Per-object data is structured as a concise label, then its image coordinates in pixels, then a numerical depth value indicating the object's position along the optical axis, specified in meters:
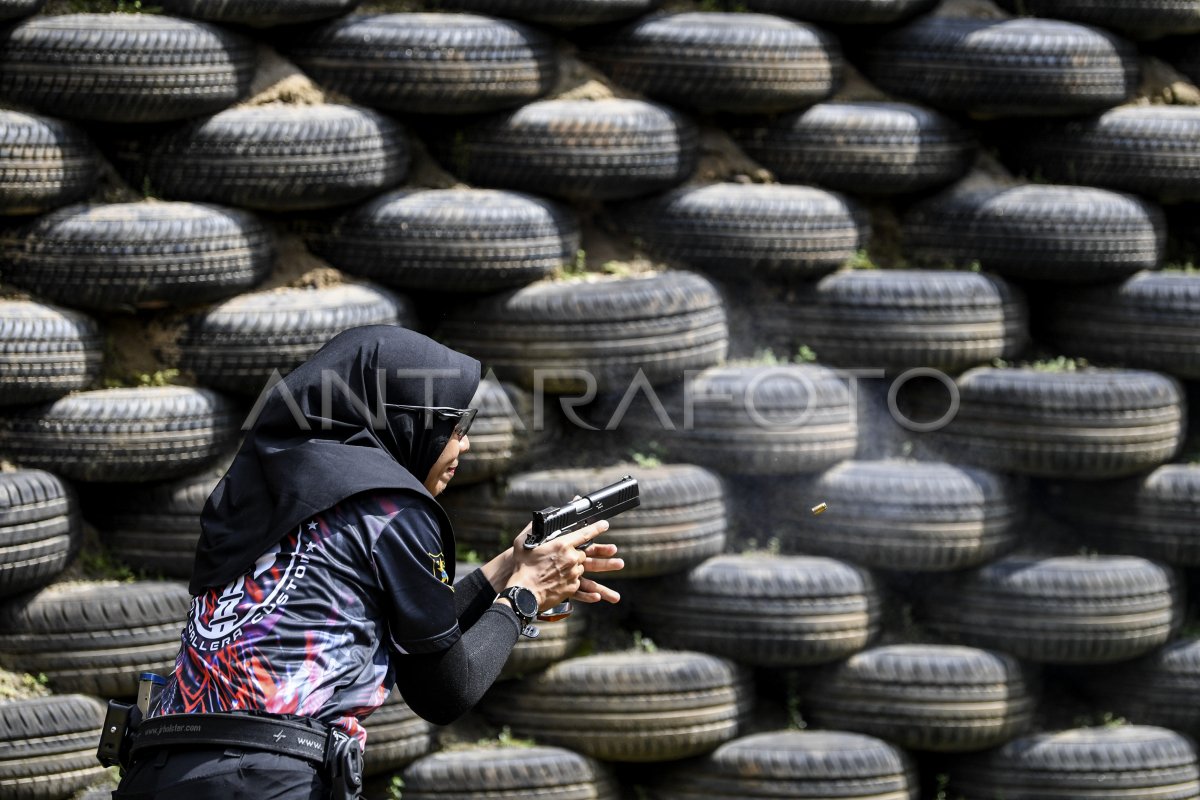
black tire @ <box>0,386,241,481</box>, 8.68
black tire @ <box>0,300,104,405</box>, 8.48
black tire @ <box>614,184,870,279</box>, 9.77
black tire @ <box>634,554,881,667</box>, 9.71
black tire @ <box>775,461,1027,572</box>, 9.90
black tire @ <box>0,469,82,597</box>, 8.48
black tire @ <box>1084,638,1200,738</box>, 10.37
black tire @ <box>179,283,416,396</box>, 8.87
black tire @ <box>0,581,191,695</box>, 8.73
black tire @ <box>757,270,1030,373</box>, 9.91
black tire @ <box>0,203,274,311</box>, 8.65
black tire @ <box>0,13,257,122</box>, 8.52
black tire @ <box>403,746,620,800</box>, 9.34
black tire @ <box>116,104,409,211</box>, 8.87
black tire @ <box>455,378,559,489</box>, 9.29
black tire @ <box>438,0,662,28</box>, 9.35
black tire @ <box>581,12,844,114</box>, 9.64
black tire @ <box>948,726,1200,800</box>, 10.08
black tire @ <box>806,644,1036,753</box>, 9.96
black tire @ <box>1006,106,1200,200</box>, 10.16
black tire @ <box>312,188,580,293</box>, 9.18
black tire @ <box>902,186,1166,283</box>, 10.07
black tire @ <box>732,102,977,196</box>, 9.98
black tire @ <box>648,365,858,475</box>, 9.69
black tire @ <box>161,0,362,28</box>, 8.81
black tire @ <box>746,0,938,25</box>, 9.87
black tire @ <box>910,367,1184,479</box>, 9.91
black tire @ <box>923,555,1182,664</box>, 10.02
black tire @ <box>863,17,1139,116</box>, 10.01
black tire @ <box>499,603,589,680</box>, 9.41
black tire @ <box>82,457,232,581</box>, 8.99
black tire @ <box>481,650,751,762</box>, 9.52
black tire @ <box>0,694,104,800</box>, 8.56
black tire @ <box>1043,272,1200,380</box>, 10.14
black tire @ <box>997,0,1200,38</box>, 10.12
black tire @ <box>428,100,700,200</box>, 9.41
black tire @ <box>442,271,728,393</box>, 9.37
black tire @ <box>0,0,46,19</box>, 8.41
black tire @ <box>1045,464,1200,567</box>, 10.23
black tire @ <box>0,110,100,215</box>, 8.45
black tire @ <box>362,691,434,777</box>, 9.23
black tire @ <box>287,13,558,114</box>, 9.10
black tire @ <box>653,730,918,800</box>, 9.73
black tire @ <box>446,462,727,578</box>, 9.41
